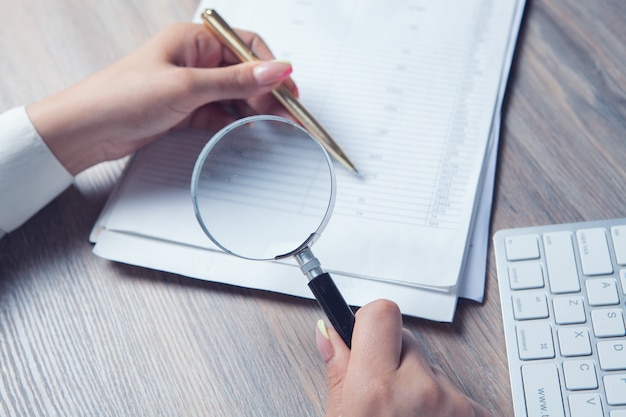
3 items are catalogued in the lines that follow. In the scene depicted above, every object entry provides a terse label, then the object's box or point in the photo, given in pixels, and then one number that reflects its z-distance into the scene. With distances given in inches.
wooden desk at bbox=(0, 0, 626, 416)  24.5
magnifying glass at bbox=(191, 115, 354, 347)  23.3
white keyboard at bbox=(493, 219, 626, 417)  22.0
